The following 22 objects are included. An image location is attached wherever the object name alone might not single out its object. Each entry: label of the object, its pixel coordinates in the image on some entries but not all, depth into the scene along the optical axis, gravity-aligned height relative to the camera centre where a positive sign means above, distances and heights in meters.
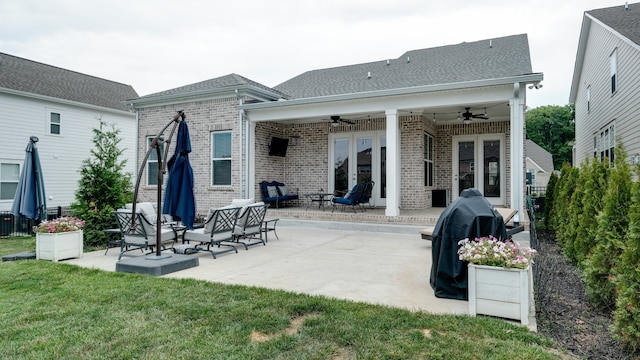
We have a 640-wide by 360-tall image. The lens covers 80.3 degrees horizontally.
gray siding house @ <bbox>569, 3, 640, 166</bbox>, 9.46 +3.21
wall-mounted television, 11.94 +1.19
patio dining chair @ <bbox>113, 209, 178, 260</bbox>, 5.97 -0.77
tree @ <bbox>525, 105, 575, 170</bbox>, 45.78 +6.83
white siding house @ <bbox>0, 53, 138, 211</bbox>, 14.41 +2.79
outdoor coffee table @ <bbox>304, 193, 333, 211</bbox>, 10.89 -0.46
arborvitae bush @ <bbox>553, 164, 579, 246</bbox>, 7.36 -0.37
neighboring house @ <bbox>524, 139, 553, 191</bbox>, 31.58 +1.72
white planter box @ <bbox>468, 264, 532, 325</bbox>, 3.25 -0.95
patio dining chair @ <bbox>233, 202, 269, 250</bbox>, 6.93 -0.74
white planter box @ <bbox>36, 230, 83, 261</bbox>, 6.00 -0.99
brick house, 10.45 +1.61
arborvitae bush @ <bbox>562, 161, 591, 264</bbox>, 6.11 -0.48
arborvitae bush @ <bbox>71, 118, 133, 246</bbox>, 7.84 -0.20
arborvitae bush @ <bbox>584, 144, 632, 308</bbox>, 3.80 -0.56
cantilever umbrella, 6.34 -0.04
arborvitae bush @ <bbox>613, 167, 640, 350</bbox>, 2.78 -0.80
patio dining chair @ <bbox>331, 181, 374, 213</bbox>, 9.97 -0.33
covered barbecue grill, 3.88 -0.54
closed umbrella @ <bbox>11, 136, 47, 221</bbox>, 6.91 -0.12
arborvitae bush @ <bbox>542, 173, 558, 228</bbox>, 10.03 -0.41
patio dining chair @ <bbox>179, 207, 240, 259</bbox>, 6.16 -0.81
